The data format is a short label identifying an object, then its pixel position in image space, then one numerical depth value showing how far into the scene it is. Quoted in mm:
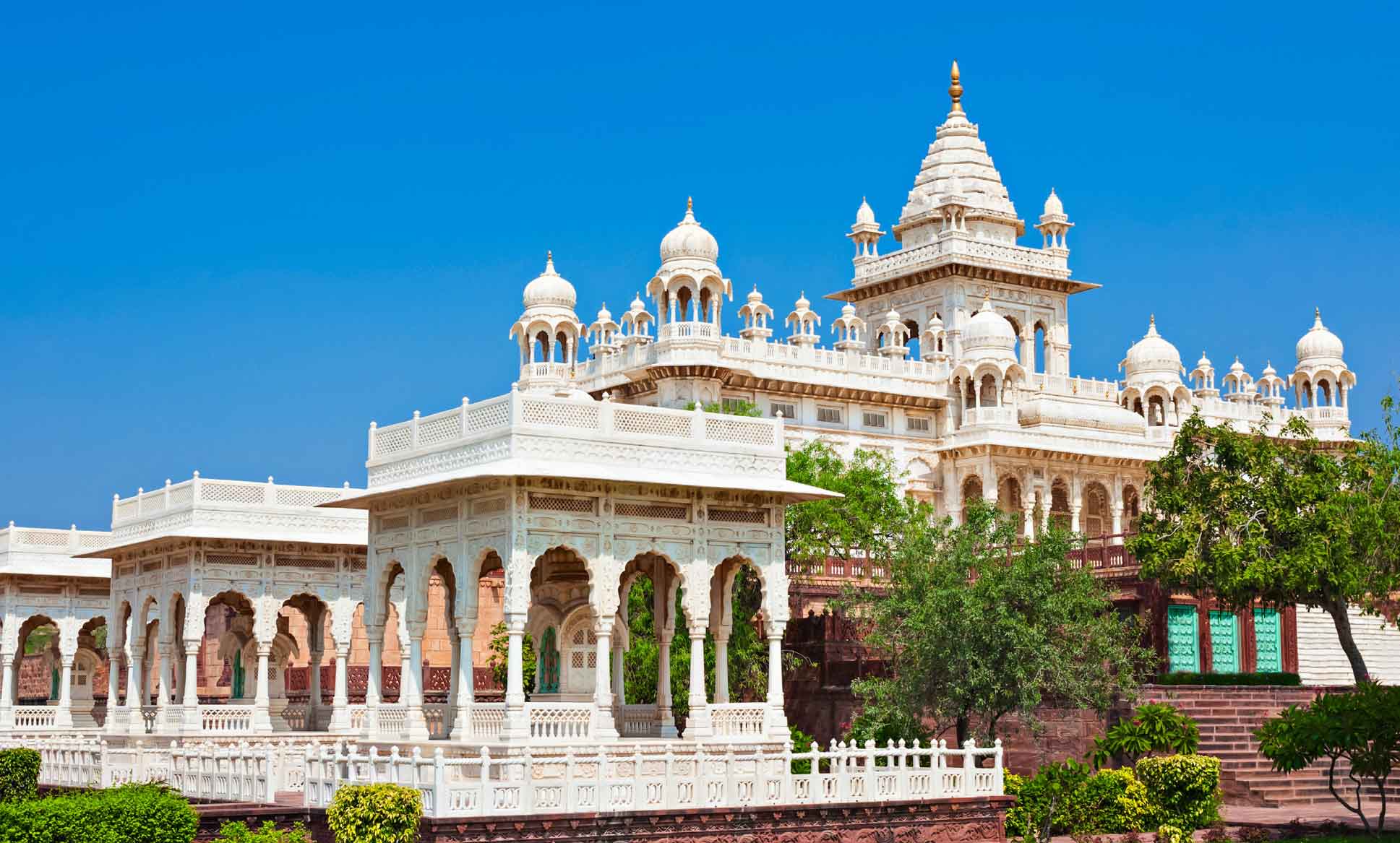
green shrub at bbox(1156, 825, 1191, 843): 24920
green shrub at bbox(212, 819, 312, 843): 20938
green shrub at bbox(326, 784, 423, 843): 21188
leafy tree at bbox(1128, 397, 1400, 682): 33156
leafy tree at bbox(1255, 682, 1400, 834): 24281
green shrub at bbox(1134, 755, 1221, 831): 25500
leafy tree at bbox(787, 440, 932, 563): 41844
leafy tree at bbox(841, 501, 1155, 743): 30172
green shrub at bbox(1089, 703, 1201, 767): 26891
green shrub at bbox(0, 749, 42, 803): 28734
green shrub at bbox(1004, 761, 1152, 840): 25422
